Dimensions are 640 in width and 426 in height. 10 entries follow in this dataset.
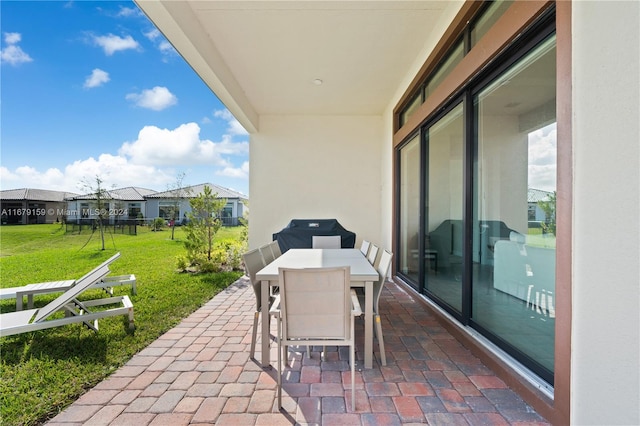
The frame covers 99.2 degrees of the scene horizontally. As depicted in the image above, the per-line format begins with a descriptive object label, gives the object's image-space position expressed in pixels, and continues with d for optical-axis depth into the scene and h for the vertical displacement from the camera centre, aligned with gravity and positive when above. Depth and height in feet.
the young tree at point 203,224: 20.13 -0.97
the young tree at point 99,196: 25.23 +1.46
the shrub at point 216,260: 19.57 -3.60
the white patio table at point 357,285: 7.47 -2.20
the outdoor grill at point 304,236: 16.55 -1.54
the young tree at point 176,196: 32.58 +1.85
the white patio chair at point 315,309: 5.86 -2.17
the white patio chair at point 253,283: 7.98 -2.15
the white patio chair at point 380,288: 7.58 -2.30
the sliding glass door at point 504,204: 6.00 +0.19
